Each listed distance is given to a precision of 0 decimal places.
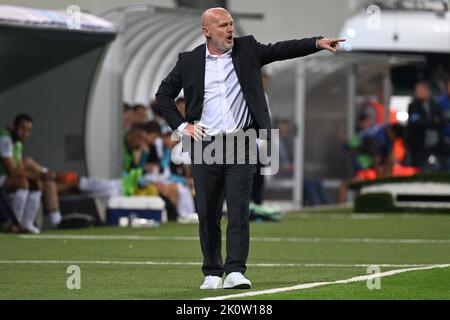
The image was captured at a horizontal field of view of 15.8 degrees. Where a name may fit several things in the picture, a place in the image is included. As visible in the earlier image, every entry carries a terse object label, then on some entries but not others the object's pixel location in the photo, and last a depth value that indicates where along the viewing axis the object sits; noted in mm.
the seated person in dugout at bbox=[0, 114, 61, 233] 21516
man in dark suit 12258
